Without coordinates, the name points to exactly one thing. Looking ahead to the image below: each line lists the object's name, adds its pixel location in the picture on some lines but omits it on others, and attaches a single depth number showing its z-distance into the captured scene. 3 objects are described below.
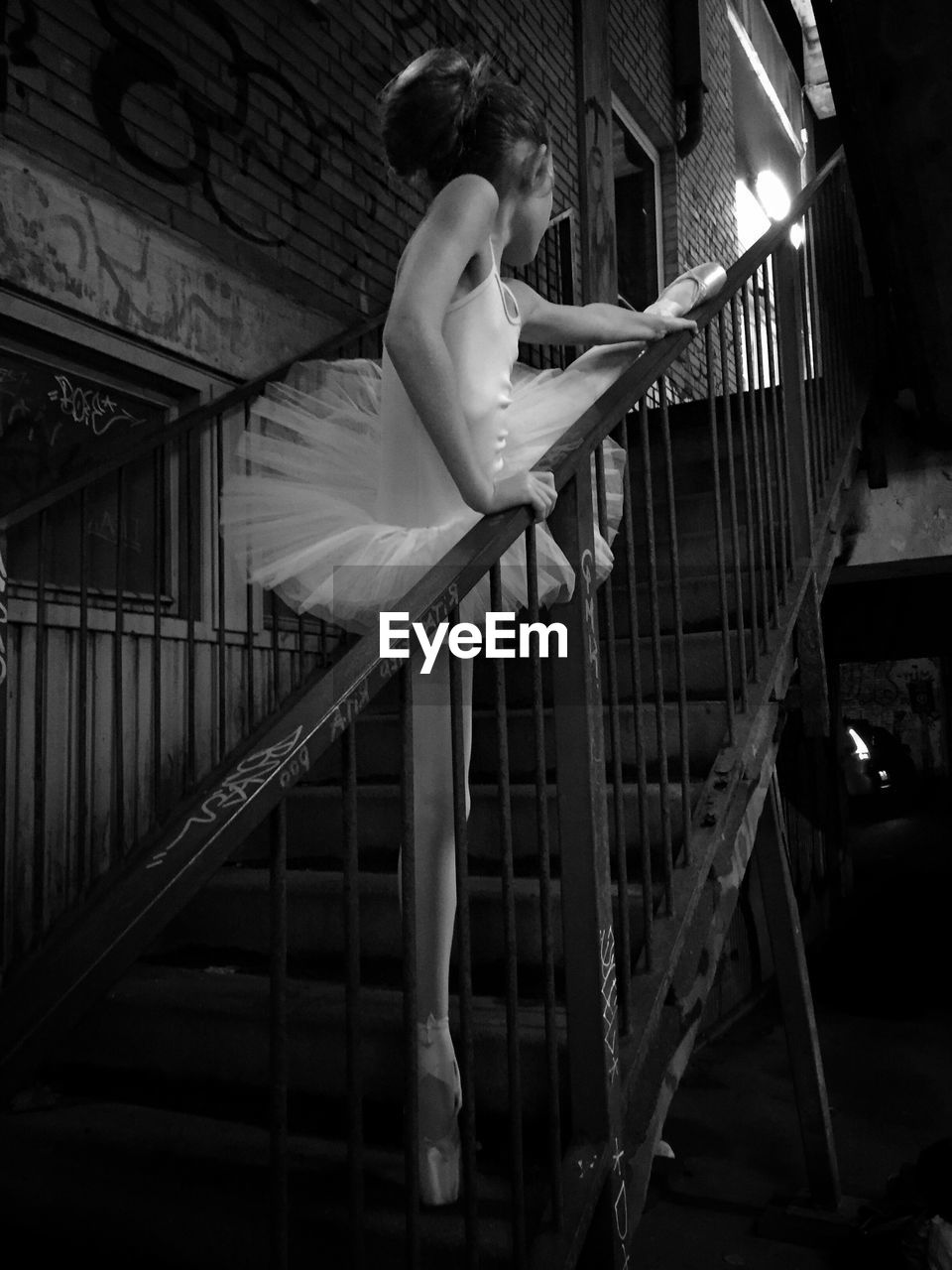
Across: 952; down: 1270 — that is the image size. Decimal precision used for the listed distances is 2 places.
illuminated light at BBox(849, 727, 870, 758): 15.73
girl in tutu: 1.57
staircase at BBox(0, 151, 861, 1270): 1.60
